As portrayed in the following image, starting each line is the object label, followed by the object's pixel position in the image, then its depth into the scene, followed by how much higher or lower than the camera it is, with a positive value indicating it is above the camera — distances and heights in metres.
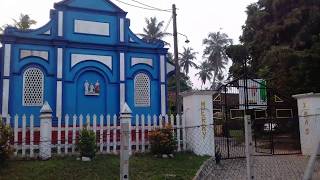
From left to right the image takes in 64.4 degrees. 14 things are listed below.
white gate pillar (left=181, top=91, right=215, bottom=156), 7.90 -0.35
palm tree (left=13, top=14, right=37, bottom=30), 17.97 +6.75
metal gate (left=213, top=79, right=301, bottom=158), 9.84 -0.09
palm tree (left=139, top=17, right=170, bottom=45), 31.09 +10.36
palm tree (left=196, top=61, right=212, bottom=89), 40.23 +6.42
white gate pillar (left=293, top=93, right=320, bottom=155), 8.91 -0.33
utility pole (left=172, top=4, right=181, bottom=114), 11.25 +2.25
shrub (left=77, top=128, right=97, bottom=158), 6.88 -0.80
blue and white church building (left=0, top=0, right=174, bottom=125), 9.54 +1.96
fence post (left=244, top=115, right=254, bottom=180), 3.88 -0.59
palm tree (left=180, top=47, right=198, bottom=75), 39.75 +8.28
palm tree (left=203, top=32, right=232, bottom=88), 38.76 +9.33
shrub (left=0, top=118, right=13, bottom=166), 6.16 -0.69
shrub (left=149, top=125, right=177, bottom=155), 7.51 -0.83
